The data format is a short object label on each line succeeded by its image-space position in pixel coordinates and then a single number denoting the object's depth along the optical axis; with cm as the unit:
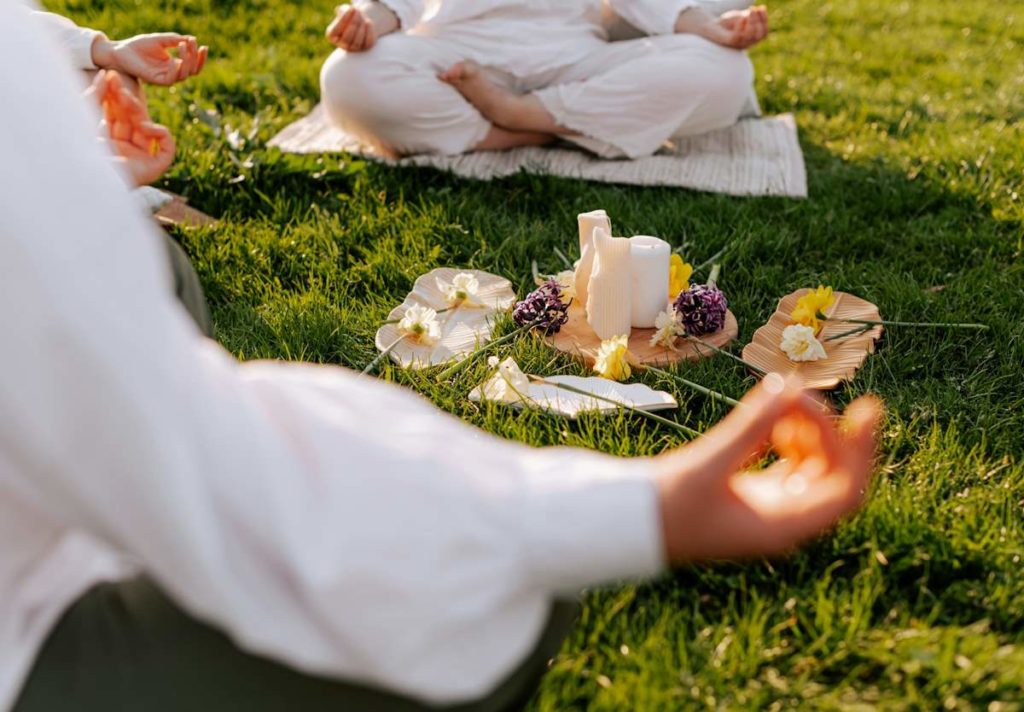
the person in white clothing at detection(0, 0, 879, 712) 64
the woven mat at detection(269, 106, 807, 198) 281
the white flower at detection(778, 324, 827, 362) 187
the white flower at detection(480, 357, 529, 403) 176
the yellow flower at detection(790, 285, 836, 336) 194
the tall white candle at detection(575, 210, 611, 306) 203
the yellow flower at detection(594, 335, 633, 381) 183
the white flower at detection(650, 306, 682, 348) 193
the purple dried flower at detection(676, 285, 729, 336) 195
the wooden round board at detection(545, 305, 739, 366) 193
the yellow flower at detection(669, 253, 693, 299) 206
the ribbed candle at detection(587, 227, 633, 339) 191
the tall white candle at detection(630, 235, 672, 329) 194
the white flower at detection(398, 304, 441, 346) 195
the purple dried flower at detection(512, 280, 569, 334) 198
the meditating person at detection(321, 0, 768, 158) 294
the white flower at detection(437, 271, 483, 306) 209
